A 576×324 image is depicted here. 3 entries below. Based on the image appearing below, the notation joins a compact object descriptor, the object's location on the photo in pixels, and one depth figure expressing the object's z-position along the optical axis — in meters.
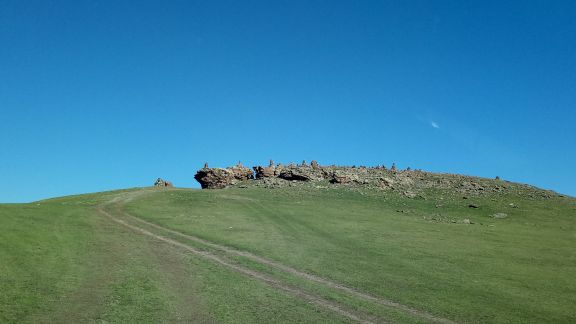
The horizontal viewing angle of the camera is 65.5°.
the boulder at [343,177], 84.62
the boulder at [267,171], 93.64
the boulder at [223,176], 94.12
